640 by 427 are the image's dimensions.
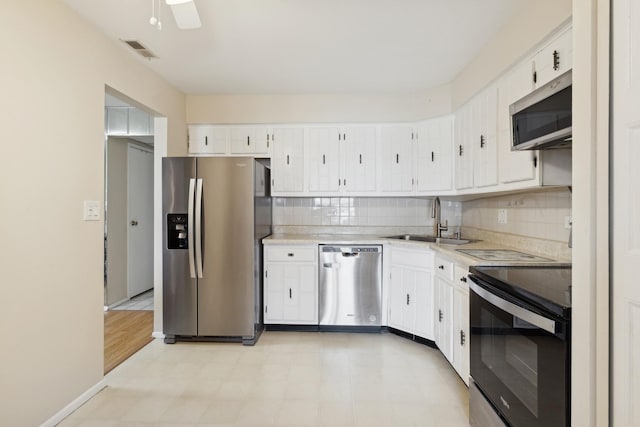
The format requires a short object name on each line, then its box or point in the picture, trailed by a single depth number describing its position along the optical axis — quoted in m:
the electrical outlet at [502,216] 2.74
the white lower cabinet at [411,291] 2.84
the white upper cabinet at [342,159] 3.52
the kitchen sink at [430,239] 3.24
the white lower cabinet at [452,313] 2.15
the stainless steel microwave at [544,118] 1.42
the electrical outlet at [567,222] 2.00
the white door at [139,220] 4.46
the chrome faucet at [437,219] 3.57
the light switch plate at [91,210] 2.11
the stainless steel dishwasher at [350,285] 3.19
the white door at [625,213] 0.86
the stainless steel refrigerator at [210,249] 2.94
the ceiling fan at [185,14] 1.72
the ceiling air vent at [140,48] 2.42
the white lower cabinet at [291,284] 3.21
